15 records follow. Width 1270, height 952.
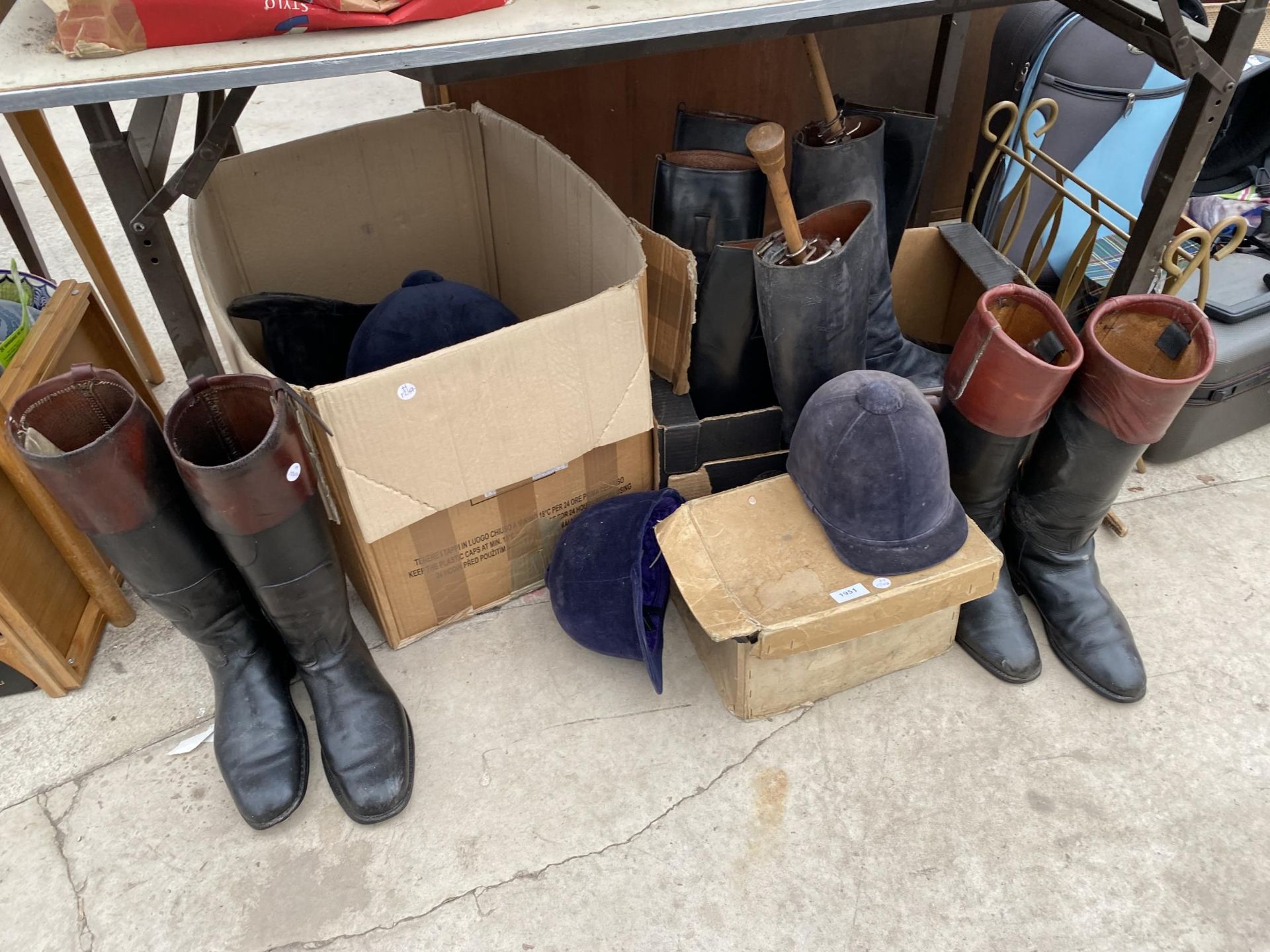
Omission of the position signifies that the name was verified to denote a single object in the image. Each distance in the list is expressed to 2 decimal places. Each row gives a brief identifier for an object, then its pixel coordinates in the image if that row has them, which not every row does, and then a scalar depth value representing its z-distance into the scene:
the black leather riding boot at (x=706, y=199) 1.38
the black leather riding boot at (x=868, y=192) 1.42
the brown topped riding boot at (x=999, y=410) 1.14
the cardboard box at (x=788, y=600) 1.13
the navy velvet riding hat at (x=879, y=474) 1.10
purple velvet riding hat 1.25
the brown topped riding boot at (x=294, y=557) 0.97
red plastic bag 0.89
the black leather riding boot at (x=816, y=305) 1.22
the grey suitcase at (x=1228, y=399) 1.50
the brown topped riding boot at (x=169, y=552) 0.93
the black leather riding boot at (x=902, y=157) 1.54
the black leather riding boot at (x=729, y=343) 1.32
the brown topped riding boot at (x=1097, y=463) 1.14
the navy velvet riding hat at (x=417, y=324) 1.29
